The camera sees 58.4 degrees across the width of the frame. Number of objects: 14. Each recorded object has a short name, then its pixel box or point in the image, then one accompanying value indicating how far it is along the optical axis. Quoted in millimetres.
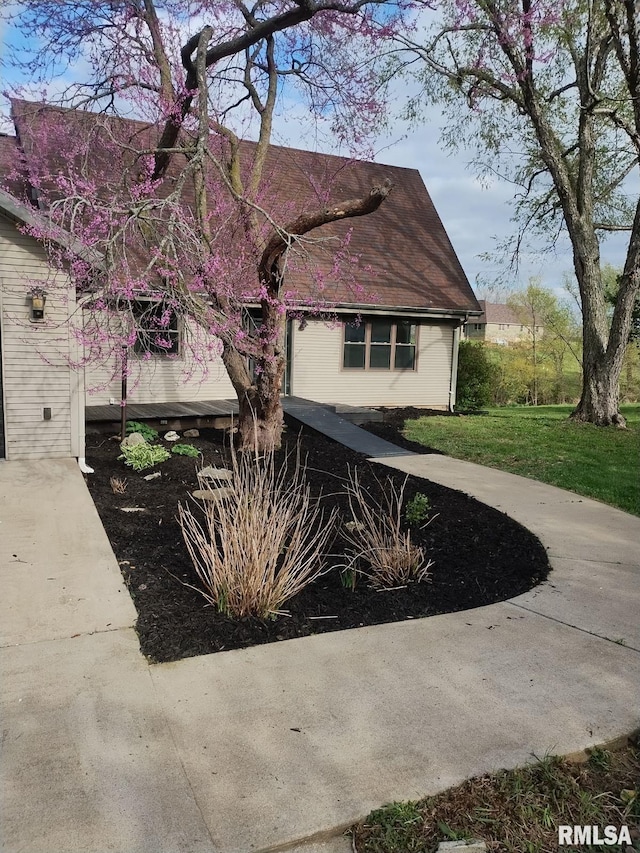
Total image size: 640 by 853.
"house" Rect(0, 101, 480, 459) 12398
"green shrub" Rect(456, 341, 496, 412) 17062
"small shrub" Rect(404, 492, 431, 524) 5324
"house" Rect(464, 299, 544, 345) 62662
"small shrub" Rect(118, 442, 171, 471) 7309
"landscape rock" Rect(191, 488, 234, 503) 5883
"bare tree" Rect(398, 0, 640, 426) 11898
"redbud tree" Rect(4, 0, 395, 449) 5480
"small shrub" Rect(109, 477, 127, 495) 6372
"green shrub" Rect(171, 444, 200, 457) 8247
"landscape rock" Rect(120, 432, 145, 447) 7968
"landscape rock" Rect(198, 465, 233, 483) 6613
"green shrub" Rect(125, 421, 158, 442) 9234
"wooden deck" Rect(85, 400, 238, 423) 10219
